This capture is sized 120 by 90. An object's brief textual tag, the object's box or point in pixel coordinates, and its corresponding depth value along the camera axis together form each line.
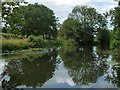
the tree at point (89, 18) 43.94
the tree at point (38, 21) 37.75
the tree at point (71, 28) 41.54
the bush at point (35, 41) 27.15
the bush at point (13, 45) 19.67
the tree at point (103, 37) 44.83
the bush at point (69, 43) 40.03
